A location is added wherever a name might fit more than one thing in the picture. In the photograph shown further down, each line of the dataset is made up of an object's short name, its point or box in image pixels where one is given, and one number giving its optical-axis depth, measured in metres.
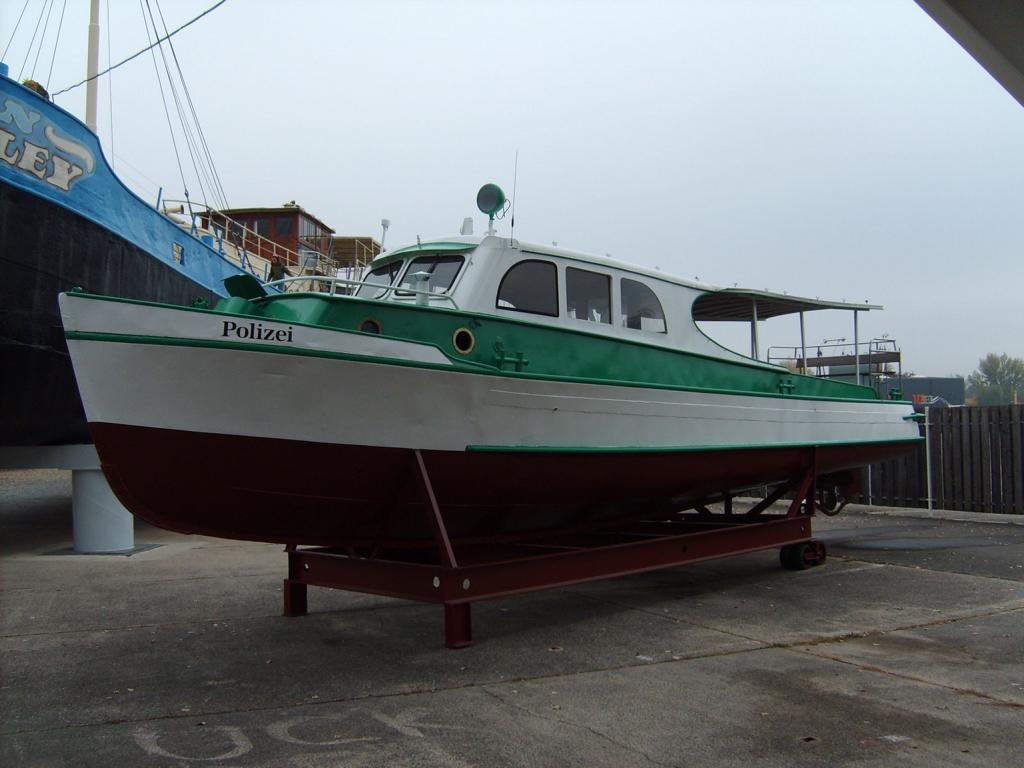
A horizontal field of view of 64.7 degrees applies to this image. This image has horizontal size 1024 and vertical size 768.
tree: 95.70
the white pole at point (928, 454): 13.41
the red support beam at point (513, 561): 5.45
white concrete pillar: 10.05
